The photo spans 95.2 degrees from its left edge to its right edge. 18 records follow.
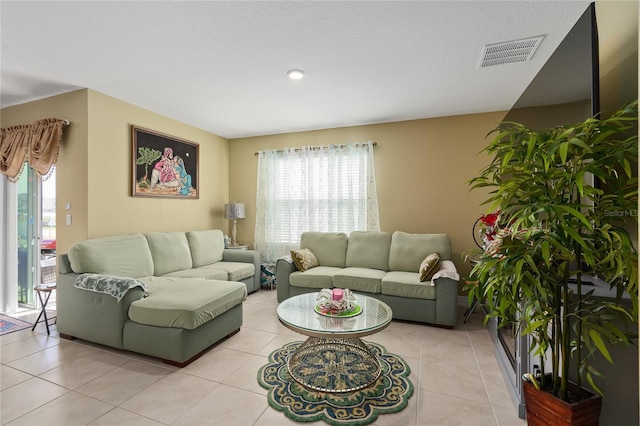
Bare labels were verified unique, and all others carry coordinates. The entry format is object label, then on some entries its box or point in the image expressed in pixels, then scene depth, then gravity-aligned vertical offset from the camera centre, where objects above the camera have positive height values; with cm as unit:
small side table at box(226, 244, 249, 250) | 488 -56
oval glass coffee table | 203 -116
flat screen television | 151 +78
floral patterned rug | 179 -124
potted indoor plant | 106 -11
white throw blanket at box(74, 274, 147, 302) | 248 -61
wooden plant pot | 117 -82
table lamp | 484 +4
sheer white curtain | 439 +30
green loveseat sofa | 314 -75
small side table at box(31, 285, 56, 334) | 300 -77
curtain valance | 323 +78
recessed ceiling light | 274 +133
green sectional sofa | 237 -76
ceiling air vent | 228 +133
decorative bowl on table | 233 -74
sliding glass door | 378 -23
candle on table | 239 -67
